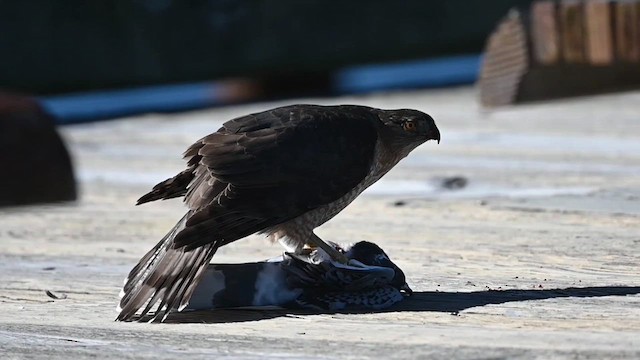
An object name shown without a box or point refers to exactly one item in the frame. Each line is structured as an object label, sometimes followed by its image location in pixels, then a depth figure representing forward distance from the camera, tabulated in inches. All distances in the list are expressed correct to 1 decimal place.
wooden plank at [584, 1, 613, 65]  625.3
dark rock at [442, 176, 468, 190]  499.2
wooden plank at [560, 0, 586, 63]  634.8
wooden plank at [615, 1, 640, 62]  616.4
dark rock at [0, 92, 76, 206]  481.4
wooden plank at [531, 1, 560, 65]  638.5
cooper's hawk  299.6
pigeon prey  305.6
